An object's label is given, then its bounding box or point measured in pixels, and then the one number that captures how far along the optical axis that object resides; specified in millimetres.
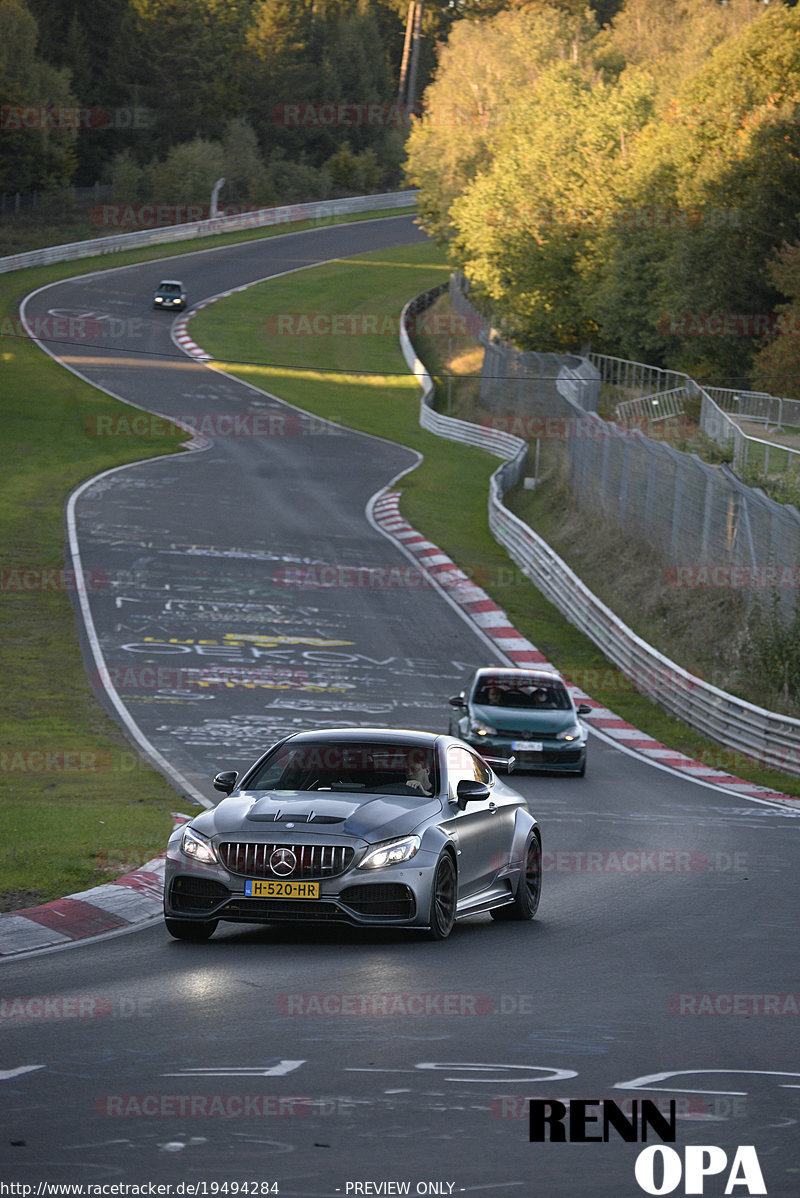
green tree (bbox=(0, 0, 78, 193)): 96312
